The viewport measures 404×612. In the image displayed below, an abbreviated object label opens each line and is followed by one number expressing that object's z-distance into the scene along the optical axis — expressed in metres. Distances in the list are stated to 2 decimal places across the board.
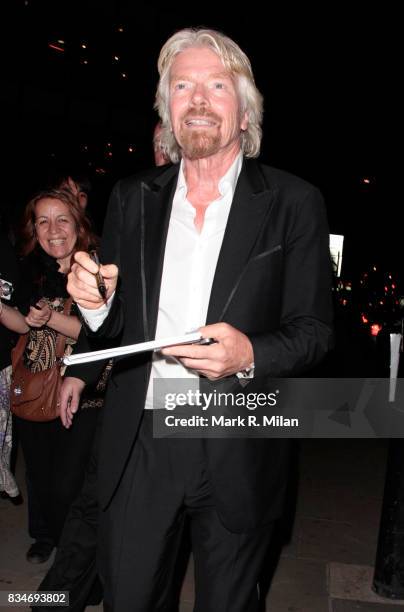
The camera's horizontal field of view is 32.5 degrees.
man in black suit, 2.13
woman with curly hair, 3.67
